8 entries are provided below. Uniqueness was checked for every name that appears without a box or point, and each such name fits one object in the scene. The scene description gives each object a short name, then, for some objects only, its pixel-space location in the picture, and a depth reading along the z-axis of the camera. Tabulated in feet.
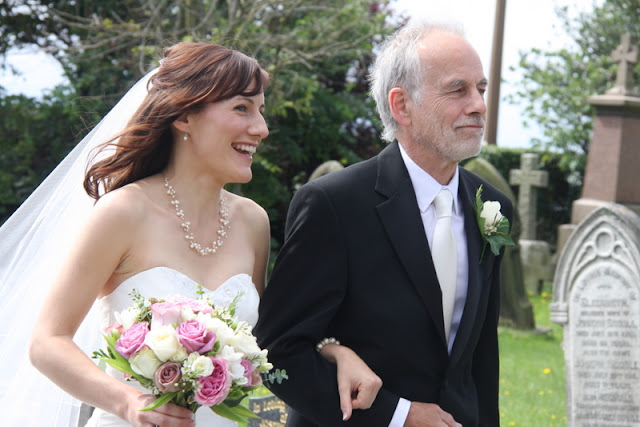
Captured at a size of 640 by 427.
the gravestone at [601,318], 22.75
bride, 9.85
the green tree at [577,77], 69.93
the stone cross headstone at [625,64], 51.03
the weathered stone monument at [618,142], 50.65
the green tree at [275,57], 39.63
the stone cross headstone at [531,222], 54.60
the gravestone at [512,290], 38.88
